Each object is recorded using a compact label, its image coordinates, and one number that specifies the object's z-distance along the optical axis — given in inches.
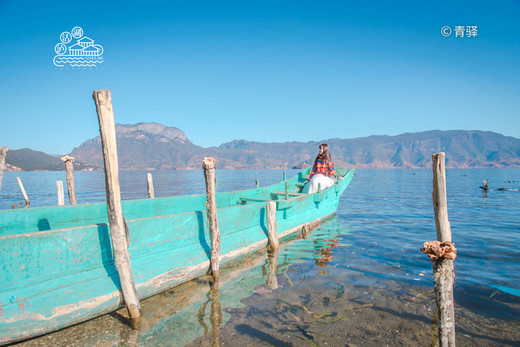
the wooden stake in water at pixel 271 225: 329.4
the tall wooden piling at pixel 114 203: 177.0
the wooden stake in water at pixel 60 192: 491.2
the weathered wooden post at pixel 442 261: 132.7
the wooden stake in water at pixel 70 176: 413.4
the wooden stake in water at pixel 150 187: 500.4
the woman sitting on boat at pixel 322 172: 495.2
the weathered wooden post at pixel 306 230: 417.8
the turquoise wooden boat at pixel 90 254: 151.8
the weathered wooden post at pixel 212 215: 242.9
